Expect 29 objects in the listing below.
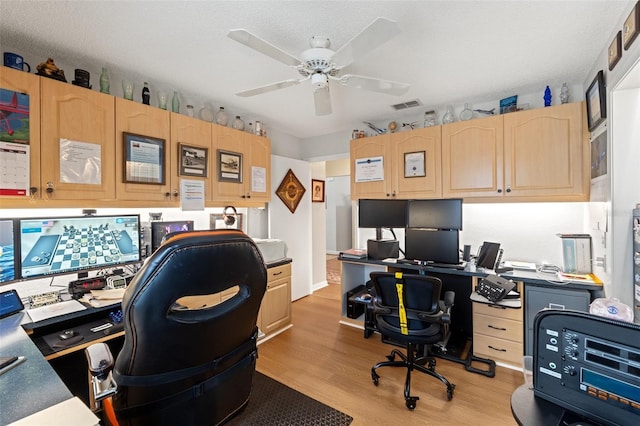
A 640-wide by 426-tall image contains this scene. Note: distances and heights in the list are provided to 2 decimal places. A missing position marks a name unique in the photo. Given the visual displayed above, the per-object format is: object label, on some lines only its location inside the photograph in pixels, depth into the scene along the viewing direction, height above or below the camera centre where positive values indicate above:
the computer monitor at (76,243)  1.79 -0.21
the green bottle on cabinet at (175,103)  2.60 +1.01
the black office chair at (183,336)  0.89 -0.42
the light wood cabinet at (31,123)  1.68 +0.56
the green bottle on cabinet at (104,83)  2.14 +0.99
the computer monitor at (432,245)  2.69 -0.33
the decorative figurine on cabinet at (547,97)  2.56 +1.05
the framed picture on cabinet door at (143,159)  2.20 +0.44
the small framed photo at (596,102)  1.95 +0.81
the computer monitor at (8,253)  1.68 -0.24
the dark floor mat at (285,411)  1.88 -1.39
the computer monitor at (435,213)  2.69 -0.01
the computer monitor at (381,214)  3.06 -0.02
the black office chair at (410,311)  1.99 -0.73
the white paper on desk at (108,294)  1.92 -0.57
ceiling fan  1.42 +0.91
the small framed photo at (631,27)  1.41 +0.98
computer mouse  1.60 -0.70
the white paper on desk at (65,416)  0.73 -0.55
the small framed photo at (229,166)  2.89 +0.49
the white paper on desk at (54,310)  1.63 -0.59
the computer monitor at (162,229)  2.50 -0.15
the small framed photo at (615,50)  1.66 +0.99
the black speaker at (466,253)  2.93 -0.43
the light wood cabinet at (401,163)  3.01 +0.56
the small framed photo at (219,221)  3.10 -0.10
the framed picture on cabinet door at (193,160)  2.55 +0.49
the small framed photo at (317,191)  4.65 +0.36
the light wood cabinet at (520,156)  2.39 +0.52
